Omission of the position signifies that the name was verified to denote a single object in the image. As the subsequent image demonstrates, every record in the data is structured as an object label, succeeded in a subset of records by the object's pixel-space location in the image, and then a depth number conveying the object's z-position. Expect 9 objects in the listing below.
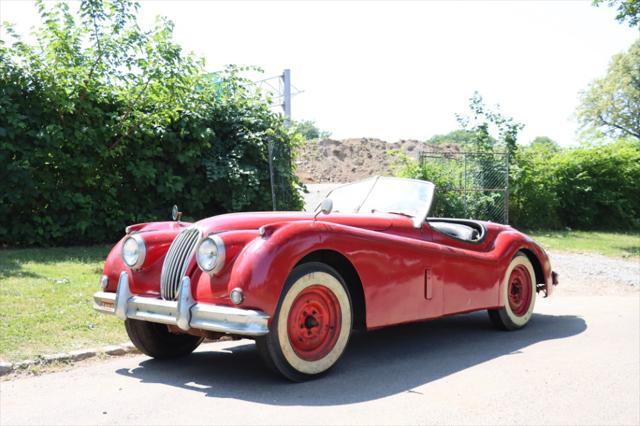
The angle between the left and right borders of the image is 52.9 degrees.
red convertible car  4.52
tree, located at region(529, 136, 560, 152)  23.10
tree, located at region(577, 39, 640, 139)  49.88
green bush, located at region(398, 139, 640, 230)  20.39
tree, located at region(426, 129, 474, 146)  20.61
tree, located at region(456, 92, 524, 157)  20.14
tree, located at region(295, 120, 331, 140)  70.88
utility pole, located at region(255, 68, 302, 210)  23.14
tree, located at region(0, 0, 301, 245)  11.52
